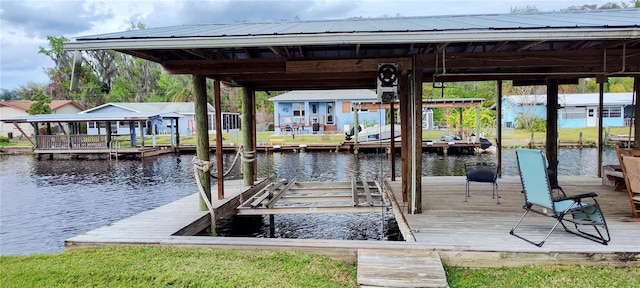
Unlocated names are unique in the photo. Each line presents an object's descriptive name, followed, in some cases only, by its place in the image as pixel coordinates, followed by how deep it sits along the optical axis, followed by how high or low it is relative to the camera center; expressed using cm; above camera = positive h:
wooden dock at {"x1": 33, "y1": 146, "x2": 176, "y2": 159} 2203 -122
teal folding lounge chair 390 -82
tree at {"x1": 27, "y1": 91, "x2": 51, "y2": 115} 2975 +204
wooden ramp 332 -132
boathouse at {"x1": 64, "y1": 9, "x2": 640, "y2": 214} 397 +93
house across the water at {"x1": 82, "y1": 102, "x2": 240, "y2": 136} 2958 +119
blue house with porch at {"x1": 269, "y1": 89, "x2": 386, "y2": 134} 2888 +113
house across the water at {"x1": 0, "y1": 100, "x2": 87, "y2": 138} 3275 +202
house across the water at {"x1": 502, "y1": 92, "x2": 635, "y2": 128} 2788 +100
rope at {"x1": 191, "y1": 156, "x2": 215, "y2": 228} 560 -57
